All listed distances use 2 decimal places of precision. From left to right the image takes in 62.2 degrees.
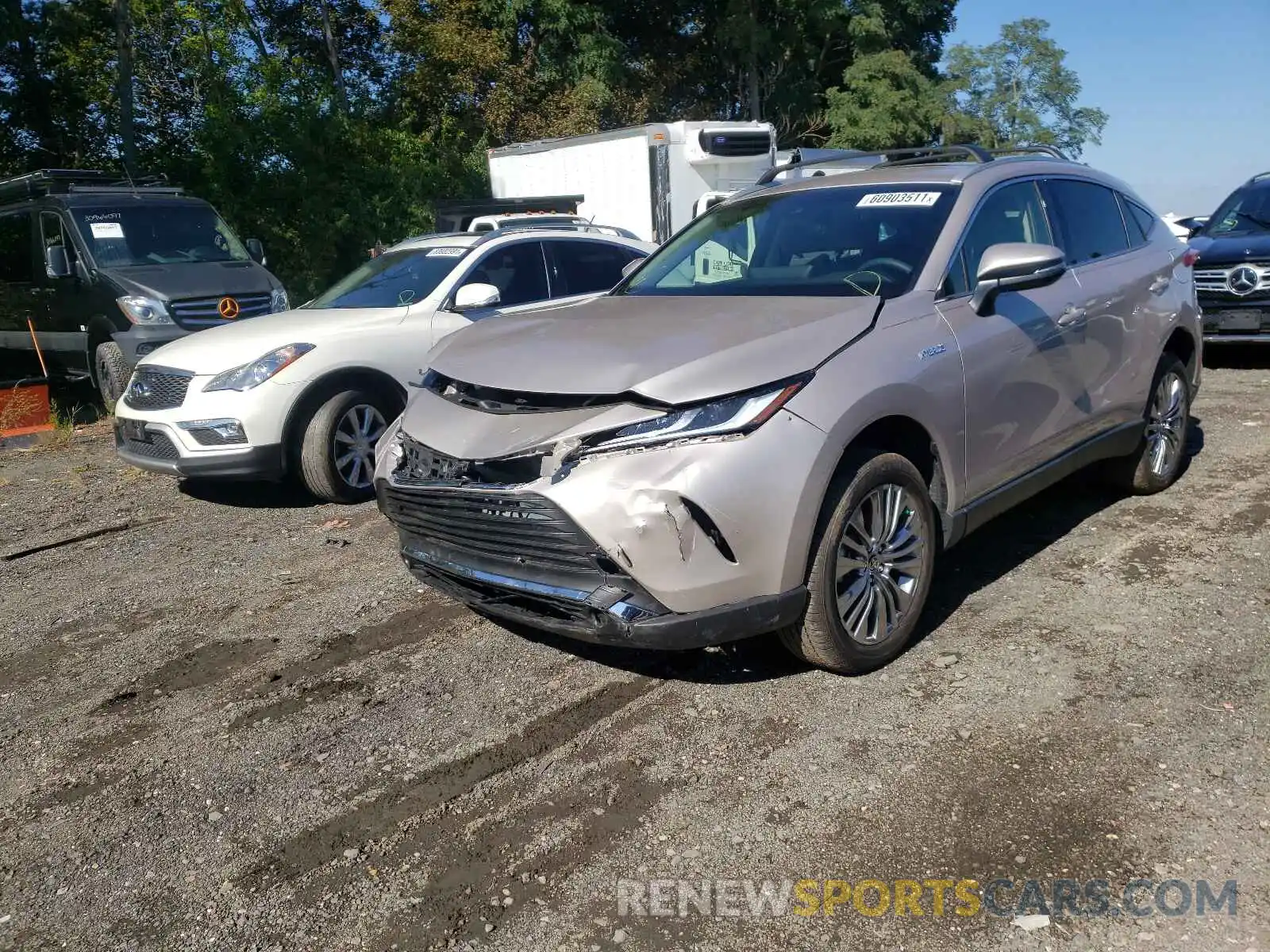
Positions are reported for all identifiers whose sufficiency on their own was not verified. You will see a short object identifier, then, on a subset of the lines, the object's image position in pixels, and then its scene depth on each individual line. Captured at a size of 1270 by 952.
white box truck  13.16
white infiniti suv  6.18
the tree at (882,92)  29.59
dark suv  9.58
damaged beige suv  3.28
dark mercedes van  9.65
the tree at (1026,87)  47.53
